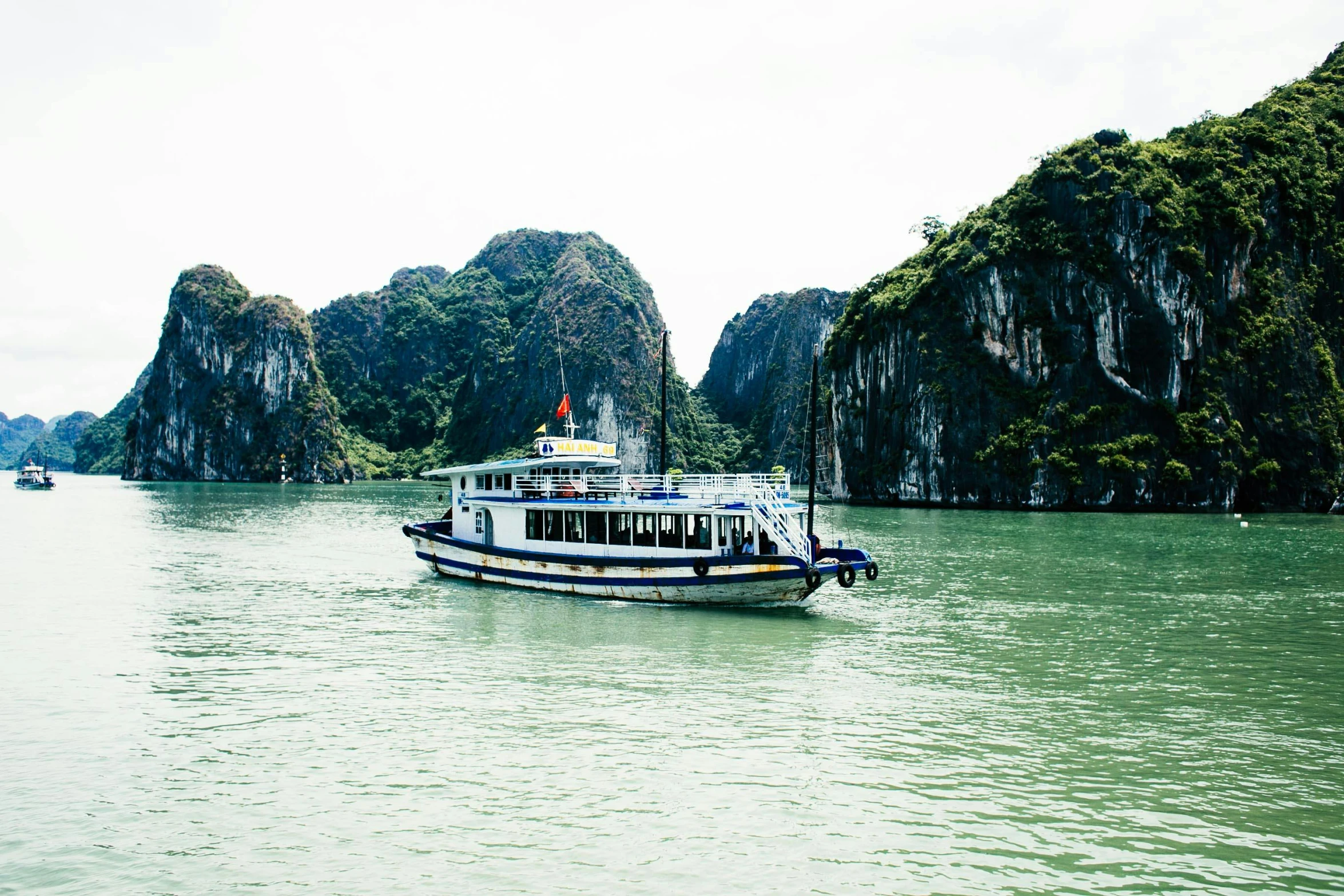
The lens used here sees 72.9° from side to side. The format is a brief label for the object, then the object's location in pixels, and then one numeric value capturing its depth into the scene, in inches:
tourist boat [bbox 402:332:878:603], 1091.3
